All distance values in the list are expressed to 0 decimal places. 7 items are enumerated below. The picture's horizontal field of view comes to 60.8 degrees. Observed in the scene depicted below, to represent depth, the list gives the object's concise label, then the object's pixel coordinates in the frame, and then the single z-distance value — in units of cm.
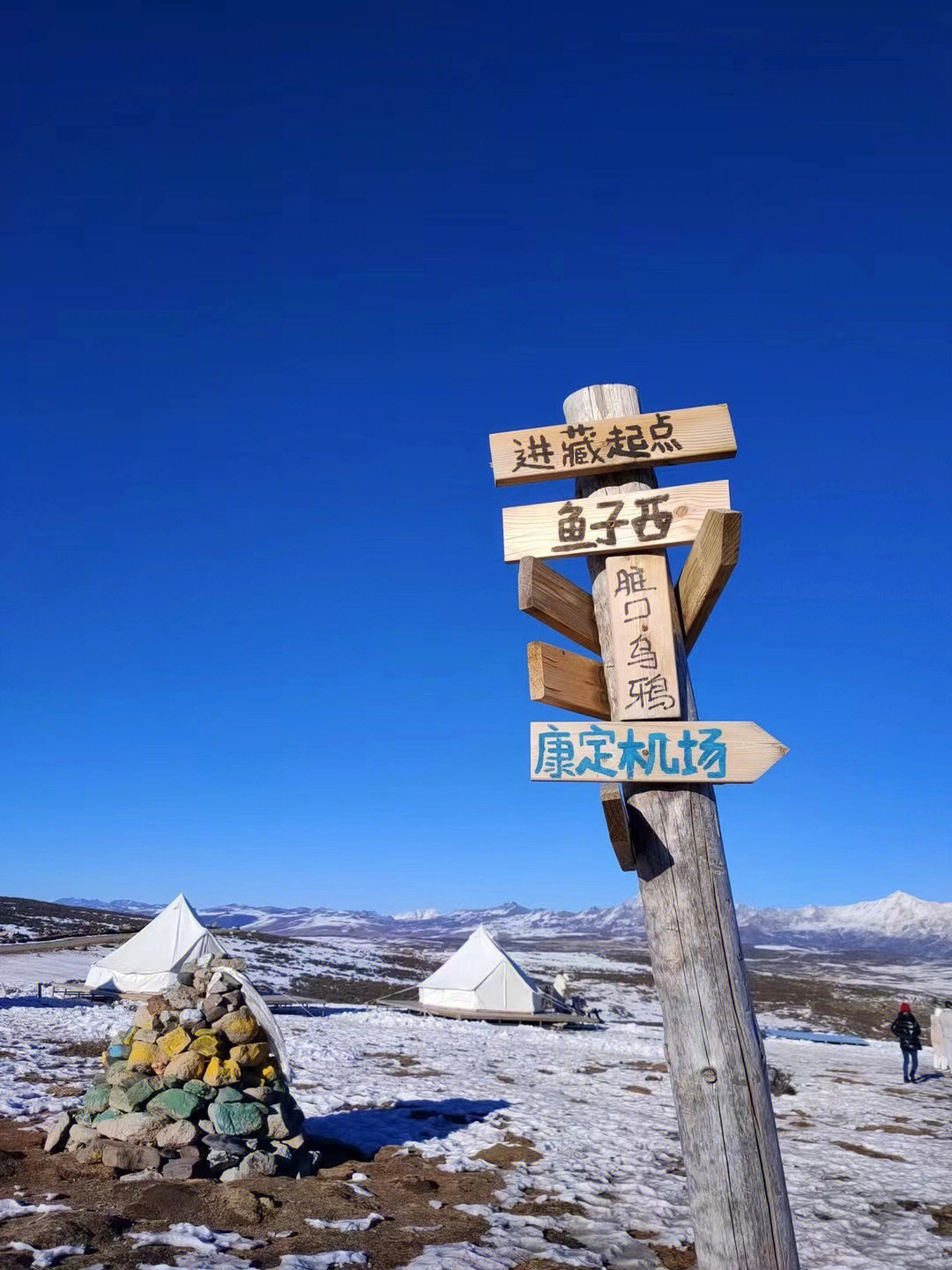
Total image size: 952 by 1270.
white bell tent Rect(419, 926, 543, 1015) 2566
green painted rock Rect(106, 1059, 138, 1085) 866
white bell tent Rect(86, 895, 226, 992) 2397
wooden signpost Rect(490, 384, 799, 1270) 349
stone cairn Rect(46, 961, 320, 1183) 784
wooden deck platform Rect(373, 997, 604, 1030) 2464
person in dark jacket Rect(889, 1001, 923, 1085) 1684
